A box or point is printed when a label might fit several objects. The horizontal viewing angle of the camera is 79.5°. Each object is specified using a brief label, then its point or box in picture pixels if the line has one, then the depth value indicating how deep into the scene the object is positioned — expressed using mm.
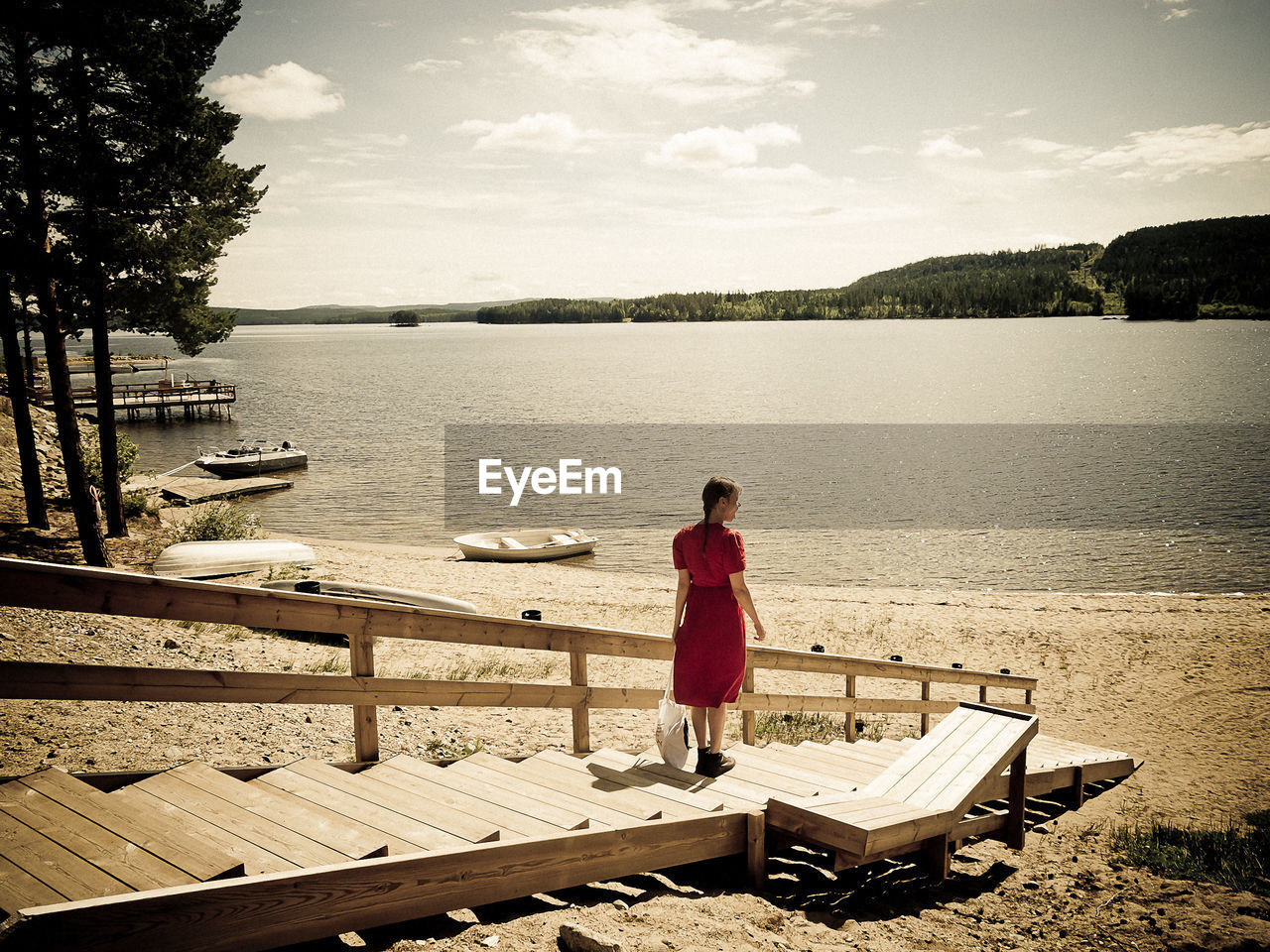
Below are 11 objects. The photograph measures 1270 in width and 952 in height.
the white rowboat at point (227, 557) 17594
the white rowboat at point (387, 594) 14961
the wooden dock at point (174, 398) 68312
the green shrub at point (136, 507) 23125
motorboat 42375
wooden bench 4062
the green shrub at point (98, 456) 22438
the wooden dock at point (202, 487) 34688
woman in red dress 5340
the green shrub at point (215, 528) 20859
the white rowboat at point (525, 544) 27984
